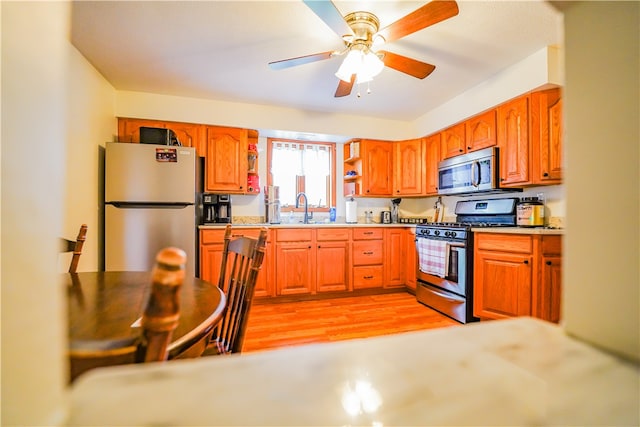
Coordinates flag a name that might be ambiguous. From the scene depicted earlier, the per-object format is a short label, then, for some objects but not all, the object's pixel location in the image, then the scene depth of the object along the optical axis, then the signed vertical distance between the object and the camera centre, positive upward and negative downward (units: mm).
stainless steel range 2559 -396
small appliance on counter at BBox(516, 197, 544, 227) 2486 +30
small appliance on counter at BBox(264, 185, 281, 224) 3471 +115
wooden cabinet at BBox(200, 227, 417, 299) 3039 -511
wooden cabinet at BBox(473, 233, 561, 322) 2097 -473
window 3795 +605
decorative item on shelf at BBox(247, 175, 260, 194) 3412 +364
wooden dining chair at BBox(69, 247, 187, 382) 390 -191
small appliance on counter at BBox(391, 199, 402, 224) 4047 +70
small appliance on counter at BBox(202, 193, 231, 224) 3199 +70
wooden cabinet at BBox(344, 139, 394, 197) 3717 +630
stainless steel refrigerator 2498 +103
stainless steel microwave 2695 +434
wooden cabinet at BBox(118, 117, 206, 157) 2906 +880
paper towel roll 3825 +36
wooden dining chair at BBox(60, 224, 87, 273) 1480 -176
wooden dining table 502 -282
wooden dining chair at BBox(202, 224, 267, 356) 1072 -322
